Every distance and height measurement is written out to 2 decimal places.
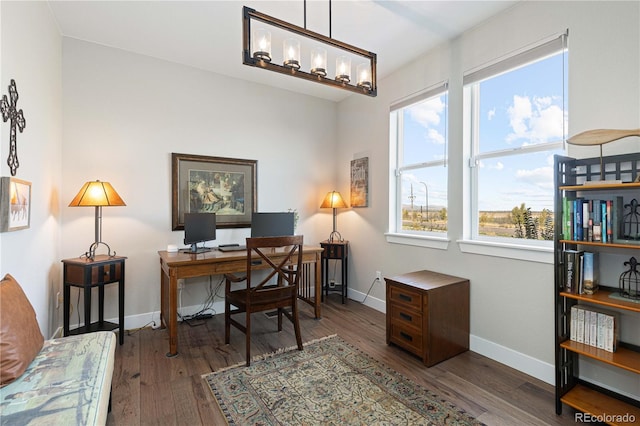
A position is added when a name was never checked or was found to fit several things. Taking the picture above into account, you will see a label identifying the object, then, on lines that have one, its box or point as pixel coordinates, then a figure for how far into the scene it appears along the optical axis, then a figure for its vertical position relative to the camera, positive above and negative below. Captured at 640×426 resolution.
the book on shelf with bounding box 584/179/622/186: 1.67 +0.18
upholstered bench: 1.16 -0.77
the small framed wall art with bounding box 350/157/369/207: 4.00 +0.41
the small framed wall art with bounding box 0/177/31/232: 1.65 +0.04
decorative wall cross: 1.68 +0.55
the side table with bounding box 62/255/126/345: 2.53 -0.59
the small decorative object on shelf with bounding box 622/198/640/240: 1.79 -0.04
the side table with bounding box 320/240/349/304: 4.01 -0.58
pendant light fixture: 1.61 +0.93
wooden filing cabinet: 2.43 -0.87
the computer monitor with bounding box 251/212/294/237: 3.51 -0.14
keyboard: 3.27 -0.40
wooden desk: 2.60 -0.53
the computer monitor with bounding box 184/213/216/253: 3.12 -0.18
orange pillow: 1.33 -0.59
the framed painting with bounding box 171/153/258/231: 3.41 +0.28
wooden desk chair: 2.51 -0.73
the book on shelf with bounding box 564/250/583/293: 1.88 -0.36
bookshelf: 1.73 -0.50
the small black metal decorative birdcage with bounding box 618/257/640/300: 1.79 -0.41
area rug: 1.82 -1.24
